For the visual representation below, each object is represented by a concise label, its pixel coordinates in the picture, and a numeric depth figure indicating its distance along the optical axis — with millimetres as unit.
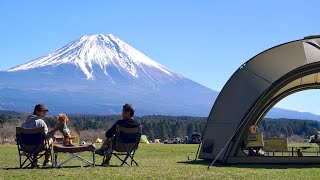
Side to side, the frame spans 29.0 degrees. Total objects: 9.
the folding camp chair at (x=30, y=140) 11289
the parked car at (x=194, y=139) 54888
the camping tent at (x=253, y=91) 13422
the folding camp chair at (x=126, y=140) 11898
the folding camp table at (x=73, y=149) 11422
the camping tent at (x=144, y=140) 48719
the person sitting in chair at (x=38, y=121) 11844
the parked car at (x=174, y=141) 57497
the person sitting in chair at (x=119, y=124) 11891
